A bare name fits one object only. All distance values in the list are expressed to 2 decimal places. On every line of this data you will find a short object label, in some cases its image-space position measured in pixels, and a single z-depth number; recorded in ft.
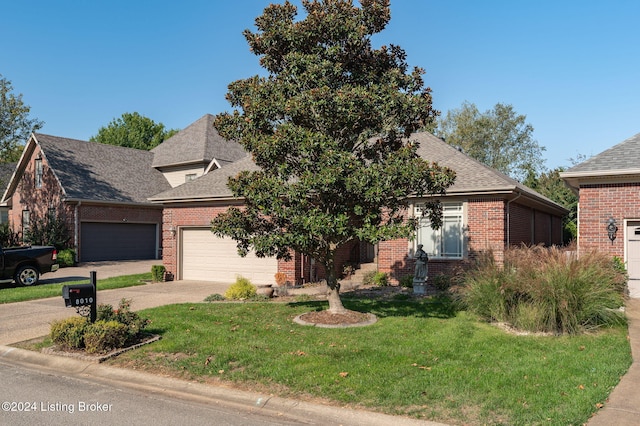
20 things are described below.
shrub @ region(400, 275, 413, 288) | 50.14
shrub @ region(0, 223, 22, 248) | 87.04
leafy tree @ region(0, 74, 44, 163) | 91.76
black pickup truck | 53.42
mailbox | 25.64
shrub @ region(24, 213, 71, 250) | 81.00
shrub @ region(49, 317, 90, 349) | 26.04
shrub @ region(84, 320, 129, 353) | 25.44
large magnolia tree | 28.73
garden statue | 44.86
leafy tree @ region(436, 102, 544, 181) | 159.53
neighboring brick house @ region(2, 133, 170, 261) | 83.87
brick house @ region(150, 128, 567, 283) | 48.62
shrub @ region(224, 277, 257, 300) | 43.84
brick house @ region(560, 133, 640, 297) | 43.37
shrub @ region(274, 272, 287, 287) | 52.80
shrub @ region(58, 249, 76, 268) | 77.56
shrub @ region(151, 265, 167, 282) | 59.21
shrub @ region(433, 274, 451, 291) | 48.39
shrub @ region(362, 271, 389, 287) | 52.01
